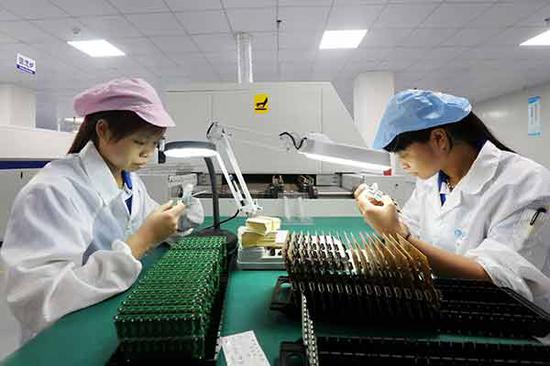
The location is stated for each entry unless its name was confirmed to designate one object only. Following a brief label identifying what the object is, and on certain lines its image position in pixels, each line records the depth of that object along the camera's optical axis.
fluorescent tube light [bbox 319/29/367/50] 3.94
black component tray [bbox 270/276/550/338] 0.68
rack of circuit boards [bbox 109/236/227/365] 0.57
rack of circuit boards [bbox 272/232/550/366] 0.60
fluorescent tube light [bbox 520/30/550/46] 4.20
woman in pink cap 0.81
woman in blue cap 0.91
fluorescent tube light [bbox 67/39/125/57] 4.13
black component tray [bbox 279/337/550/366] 0.55
